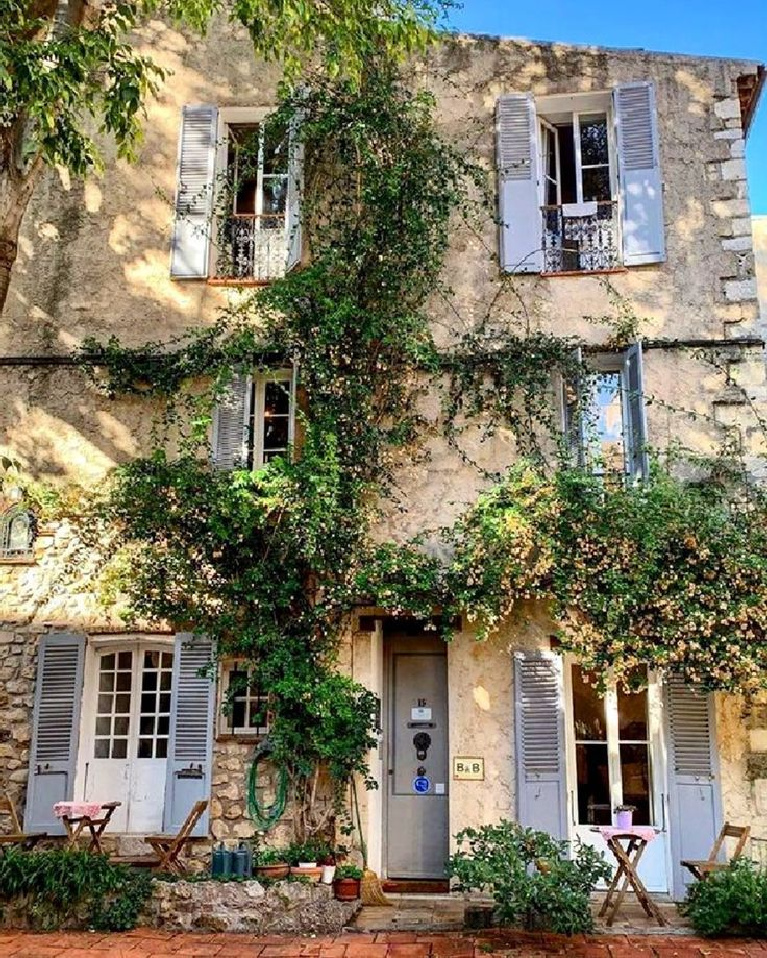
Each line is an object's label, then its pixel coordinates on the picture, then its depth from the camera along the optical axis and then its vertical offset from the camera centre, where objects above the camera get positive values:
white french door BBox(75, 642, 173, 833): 8.97 +0.05
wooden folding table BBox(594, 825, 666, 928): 7.30 -0.92
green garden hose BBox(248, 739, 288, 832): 8.54 -0.56
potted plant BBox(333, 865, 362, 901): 7.95 -1.19
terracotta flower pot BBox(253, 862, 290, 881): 7.81 -1.06
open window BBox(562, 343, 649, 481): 9.21 +3.13
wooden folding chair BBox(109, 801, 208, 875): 8.09 -0.92
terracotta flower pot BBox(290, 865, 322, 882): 7.88 -1.07
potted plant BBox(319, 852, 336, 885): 7.95 -1.05
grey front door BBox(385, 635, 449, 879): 8.97 -0.18
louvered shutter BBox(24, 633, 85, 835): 8.71 +0.08
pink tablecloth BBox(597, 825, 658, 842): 7.30 -0.68
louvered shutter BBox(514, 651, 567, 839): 8.40 -0.02
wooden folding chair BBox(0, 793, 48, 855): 8.22 -0.84
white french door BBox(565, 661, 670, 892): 8.51 -0.17
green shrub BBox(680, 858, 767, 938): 6.92 -1.16
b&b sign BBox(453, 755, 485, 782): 8.62 -0.26
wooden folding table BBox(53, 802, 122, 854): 7.99 -0.68
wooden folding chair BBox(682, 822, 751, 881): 7.49 -0.87
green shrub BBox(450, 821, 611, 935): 6.95 -0.98
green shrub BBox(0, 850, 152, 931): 7.34 -1.17
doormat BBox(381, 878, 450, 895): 8.66 -1.31
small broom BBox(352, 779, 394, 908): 8.29 -1.28
